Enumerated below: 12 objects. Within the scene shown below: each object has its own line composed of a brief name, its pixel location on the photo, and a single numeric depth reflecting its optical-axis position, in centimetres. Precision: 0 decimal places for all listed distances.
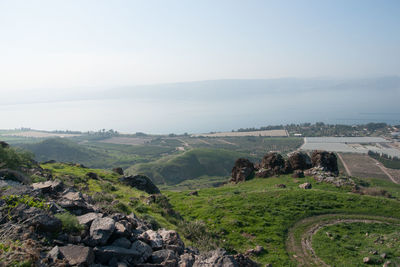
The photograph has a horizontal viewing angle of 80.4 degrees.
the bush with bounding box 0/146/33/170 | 1968
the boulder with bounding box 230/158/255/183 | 3528
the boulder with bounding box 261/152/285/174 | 3393
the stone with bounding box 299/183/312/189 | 2475
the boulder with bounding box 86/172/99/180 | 2806
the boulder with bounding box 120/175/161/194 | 2610
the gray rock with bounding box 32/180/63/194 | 1130
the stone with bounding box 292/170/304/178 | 3042
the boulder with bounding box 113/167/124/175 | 3561
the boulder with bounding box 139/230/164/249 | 827
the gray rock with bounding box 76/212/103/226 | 805
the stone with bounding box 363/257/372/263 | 1190
